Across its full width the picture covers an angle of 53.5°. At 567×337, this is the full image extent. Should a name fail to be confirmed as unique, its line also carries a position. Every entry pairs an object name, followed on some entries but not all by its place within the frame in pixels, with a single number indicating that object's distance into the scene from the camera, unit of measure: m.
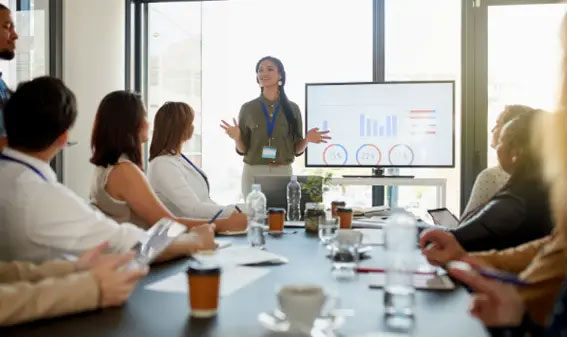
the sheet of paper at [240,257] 1.78
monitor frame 5.18
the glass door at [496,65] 5.11
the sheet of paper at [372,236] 2.27
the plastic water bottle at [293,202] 3.17
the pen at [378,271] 1.66
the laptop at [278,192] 3.25
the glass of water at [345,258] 1.72
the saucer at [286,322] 1.10
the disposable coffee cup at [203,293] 1.20
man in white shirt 1.48
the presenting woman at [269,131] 4.71
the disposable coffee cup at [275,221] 2.55
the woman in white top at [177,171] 2.94
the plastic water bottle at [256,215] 2.14
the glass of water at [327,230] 2.29
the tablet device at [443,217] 2.94
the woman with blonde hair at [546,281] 1.03
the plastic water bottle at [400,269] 1.21
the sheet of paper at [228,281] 1.44
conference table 1.10
